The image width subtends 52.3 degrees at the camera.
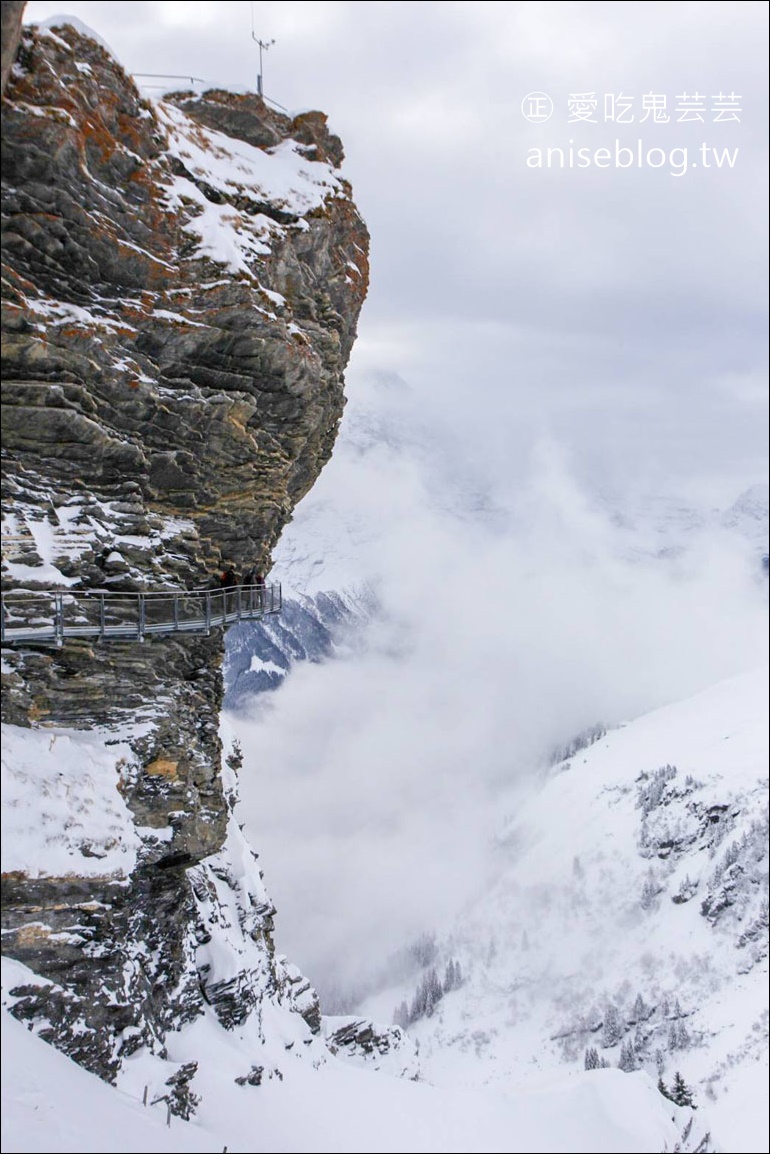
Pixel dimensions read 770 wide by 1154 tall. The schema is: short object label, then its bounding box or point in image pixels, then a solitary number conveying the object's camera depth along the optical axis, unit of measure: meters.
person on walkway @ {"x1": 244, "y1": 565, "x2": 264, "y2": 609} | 28.59
